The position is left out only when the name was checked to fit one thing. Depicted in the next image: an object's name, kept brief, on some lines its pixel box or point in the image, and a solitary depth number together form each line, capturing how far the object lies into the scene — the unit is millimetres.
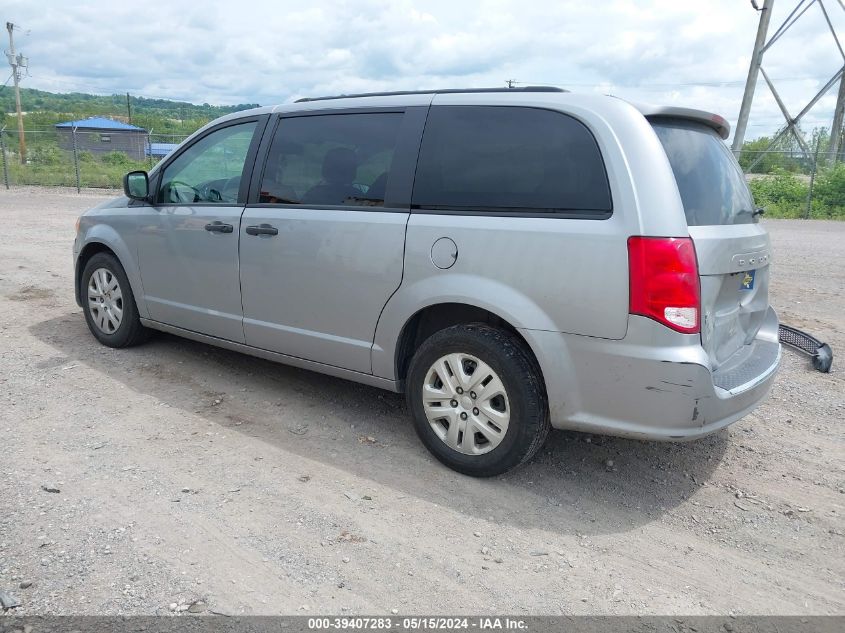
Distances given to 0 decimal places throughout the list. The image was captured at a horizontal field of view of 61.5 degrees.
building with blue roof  49262
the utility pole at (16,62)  39269
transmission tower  21369
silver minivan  3174
